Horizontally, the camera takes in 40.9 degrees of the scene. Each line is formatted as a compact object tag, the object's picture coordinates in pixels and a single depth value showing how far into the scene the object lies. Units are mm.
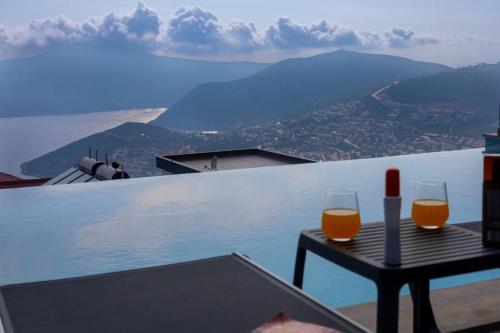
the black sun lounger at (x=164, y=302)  1032
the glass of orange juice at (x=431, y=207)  1527
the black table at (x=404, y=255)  1266
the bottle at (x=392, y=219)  1217
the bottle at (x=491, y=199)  1304
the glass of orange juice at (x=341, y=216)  1429
